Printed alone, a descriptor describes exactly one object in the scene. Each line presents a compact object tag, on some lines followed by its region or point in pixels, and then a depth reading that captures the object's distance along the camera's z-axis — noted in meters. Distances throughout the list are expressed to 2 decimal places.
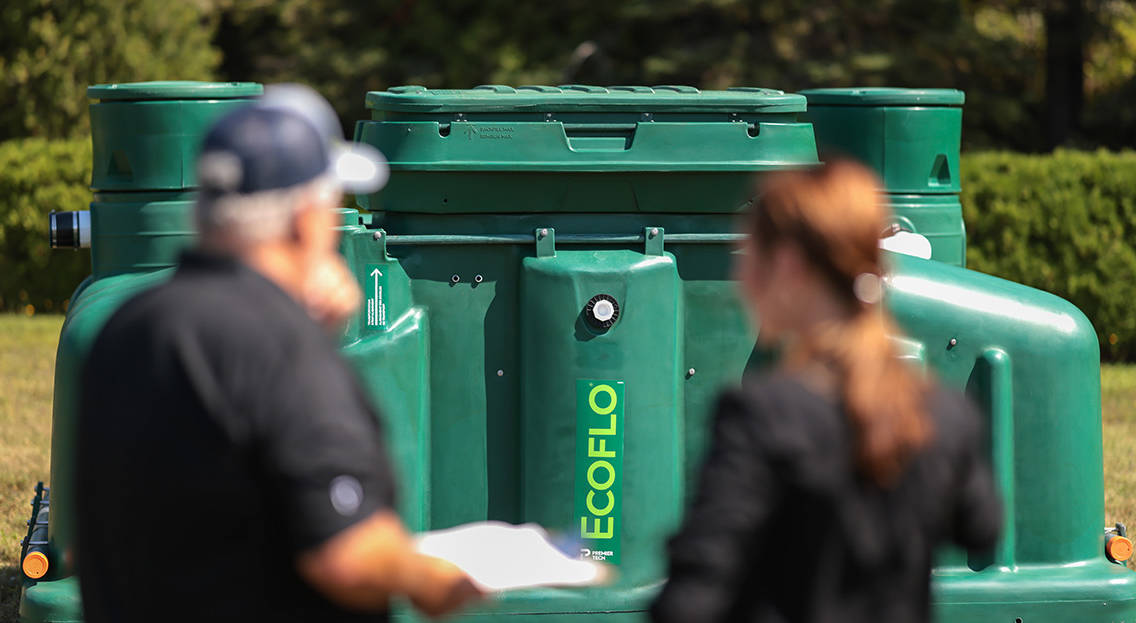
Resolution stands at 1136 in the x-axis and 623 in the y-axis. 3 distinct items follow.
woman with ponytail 3.99
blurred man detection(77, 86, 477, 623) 3.82
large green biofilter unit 8.09
